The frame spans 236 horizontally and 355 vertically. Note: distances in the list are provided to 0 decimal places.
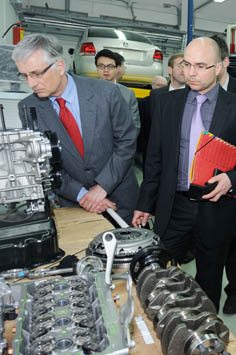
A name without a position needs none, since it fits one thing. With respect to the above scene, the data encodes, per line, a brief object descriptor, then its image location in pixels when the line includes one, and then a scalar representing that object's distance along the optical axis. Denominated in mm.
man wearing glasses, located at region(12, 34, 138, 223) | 1449
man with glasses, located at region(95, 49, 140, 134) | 2832
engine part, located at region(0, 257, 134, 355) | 531
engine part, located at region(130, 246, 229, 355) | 554
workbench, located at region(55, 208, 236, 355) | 650
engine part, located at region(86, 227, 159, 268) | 915
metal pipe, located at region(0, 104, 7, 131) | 1099
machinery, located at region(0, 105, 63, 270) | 949
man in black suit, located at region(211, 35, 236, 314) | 1980
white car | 4430
